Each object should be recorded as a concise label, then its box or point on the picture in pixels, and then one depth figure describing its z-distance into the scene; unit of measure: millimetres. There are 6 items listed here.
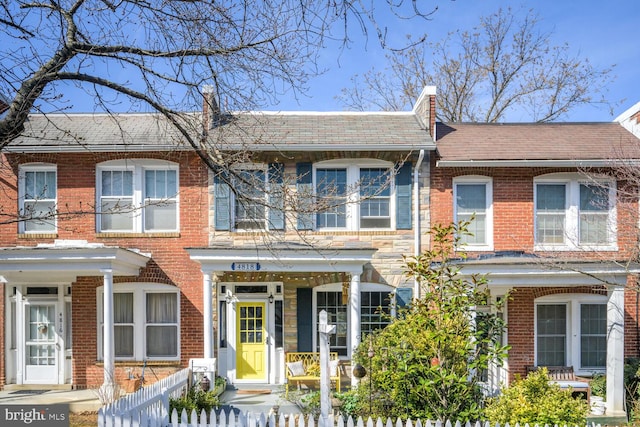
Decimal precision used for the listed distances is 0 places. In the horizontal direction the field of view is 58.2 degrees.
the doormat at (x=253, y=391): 13352
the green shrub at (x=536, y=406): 7137
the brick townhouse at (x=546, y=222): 13750
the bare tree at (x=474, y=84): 25281
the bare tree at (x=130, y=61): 5879
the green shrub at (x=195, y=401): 9695
